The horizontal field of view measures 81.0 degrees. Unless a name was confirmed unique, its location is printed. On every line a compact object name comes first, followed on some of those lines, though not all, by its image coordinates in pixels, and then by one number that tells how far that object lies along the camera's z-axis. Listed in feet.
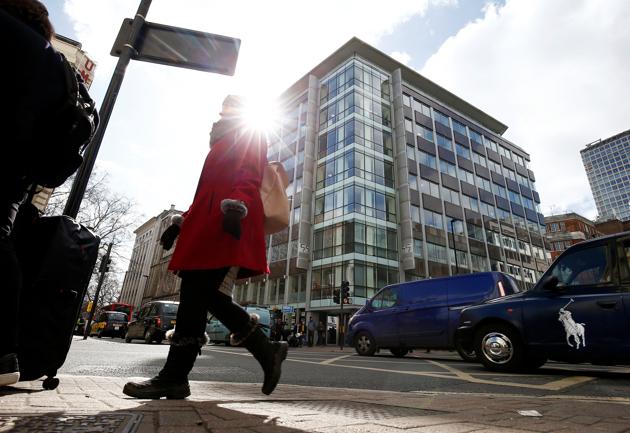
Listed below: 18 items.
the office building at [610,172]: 372.79
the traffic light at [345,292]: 65.87
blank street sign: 10.13
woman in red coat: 6.48
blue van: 27.20
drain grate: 3.40
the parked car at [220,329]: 49.22
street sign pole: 8.11
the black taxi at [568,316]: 13.07
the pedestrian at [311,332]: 75.56
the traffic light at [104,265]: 59.21
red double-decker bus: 111.34
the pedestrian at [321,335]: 87.30
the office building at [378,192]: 94.07
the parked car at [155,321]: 44.19
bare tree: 79.56
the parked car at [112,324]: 81.05
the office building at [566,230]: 197.87
